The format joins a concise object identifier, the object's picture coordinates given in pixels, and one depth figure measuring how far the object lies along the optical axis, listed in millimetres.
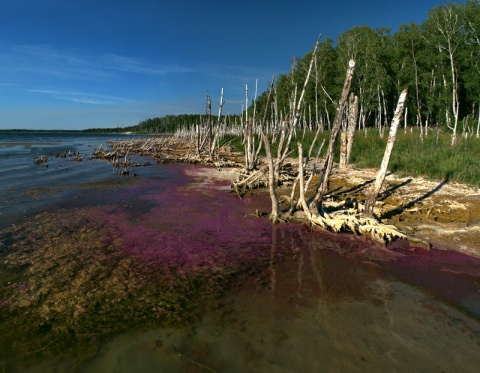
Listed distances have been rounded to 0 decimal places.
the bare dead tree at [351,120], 17977
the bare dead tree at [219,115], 27512
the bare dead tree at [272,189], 10750
